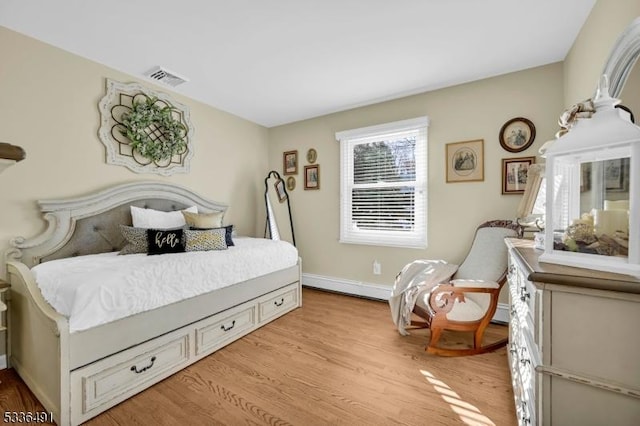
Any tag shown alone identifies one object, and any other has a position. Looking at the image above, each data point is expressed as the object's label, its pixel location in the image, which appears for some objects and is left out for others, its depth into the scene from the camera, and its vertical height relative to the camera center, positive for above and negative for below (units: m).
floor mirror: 4.07 +0.07
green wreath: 2.67 +0.84
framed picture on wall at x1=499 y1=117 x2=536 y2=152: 2.59 +0.73
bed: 1.48 -0.76
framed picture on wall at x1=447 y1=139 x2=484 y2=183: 2.82 +0.52
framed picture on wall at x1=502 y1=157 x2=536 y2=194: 2.62 +0.36
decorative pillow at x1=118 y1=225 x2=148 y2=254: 2.29 -0.24
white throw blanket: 2.36 -0.65
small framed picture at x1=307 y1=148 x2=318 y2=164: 3.91 +0.79
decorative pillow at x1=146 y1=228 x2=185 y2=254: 2.26 -0.25
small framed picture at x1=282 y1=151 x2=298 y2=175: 4.09 +0.73
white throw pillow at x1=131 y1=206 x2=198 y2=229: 2.55 -0.07
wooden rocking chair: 2.11 -0.73
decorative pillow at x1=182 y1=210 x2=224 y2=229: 2.76 -0.09
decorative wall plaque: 2.58 +0.83
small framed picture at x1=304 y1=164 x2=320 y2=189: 3.90 +0.49
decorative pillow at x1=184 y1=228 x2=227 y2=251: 2.41 -0.26
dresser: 0.75 -0.40
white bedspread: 1.51 -0.45
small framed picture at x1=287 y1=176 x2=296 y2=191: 4.13 +0.42
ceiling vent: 2.62 +1.35
